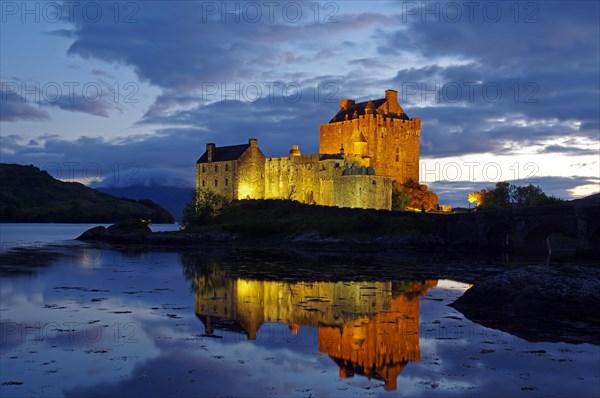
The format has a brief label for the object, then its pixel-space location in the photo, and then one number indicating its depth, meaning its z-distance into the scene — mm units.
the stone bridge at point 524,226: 40188
